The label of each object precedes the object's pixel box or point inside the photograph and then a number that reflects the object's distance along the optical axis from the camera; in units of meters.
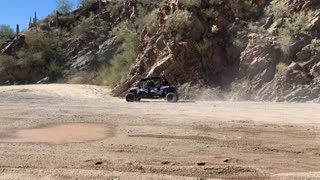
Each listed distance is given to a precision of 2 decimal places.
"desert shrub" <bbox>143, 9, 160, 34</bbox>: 31.88
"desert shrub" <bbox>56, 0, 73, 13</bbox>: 60.44
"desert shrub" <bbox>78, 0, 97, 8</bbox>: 59.07
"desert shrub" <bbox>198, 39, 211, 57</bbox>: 28.22
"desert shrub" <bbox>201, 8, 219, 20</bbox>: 30.05
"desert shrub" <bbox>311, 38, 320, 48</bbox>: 24.84
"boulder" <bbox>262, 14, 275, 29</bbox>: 28.73
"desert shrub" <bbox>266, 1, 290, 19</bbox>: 28.27
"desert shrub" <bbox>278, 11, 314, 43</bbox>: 26.17
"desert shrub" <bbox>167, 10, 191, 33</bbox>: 29.34
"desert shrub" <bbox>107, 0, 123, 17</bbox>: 54.78
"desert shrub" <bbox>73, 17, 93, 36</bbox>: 53.53
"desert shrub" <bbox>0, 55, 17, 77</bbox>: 50.25
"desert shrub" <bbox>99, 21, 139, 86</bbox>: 34.77
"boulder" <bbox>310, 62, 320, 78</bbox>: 23.70
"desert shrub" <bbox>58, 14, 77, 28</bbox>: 57.75
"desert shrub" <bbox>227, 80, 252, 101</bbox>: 24.71
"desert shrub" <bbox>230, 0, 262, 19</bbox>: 30.31
